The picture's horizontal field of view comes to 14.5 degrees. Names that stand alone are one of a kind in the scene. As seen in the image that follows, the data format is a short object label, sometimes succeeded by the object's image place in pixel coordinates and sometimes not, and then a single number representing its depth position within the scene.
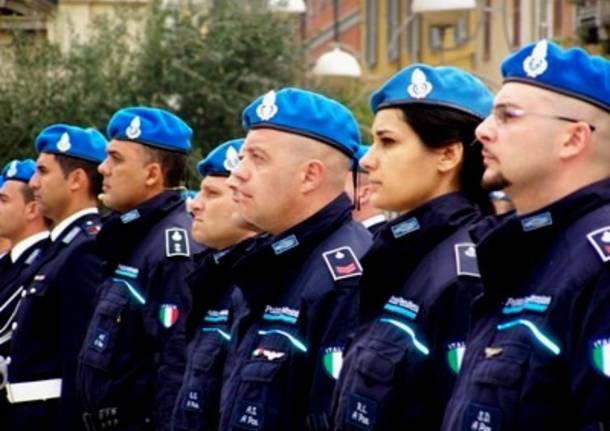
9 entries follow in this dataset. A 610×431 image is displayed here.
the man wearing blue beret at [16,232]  13.91
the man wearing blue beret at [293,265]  8.58
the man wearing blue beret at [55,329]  12.06
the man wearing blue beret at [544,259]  6.78
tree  22.31
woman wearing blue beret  7.76
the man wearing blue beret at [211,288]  9.84
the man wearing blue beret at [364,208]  11.07
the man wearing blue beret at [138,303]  11.05
